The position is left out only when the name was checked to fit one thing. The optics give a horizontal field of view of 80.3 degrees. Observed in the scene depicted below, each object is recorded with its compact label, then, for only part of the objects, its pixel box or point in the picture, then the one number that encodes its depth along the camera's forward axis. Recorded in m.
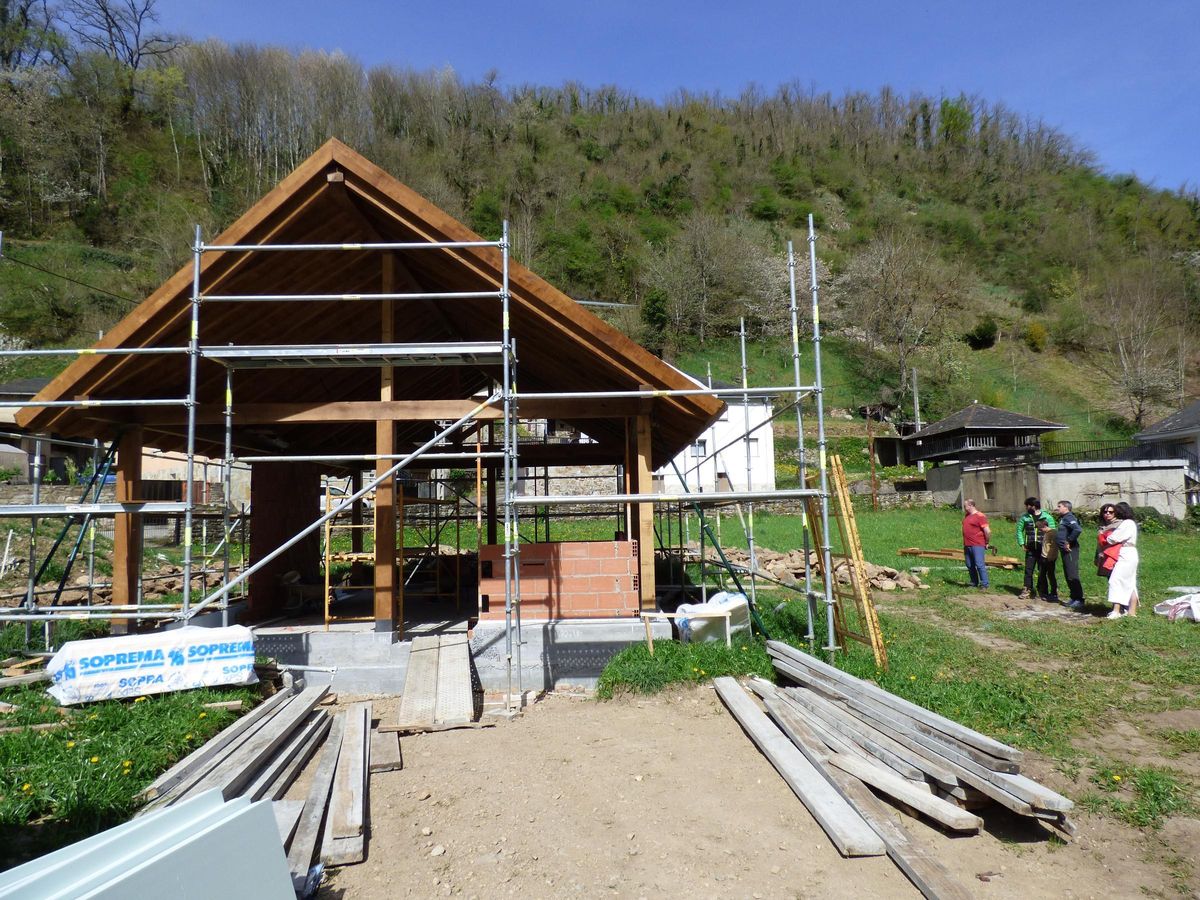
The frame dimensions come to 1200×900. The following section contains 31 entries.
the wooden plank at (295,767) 4.80
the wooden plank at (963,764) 4.02
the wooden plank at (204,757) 4.56
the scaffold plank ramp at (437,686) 6.43
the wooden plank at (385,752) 5.43
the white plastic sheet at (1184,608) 9.38
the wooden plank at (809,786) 3.89
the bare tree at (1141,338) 46.50
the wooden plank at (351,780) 4.20
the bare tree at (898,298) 49.25
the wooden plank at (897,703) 4.43
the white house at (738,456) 32.19
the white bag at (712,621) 8.14
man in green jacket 11.90
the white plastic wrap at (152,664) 6.08
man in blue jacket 11.09
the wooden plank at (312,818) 3.70
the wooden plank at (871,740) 4.52
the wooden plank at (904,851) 3.39
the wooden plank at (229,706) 6.05
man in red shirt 13.23
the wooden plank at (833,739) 4.59
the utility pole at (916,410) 39.33
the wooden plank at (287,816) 4.04
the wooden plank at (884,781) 4.10
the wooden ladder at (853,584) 7.10
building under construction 7.46
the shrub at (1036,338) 54.91
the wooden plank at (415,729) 6.30
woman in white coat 9.87
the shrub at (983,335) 54.81
